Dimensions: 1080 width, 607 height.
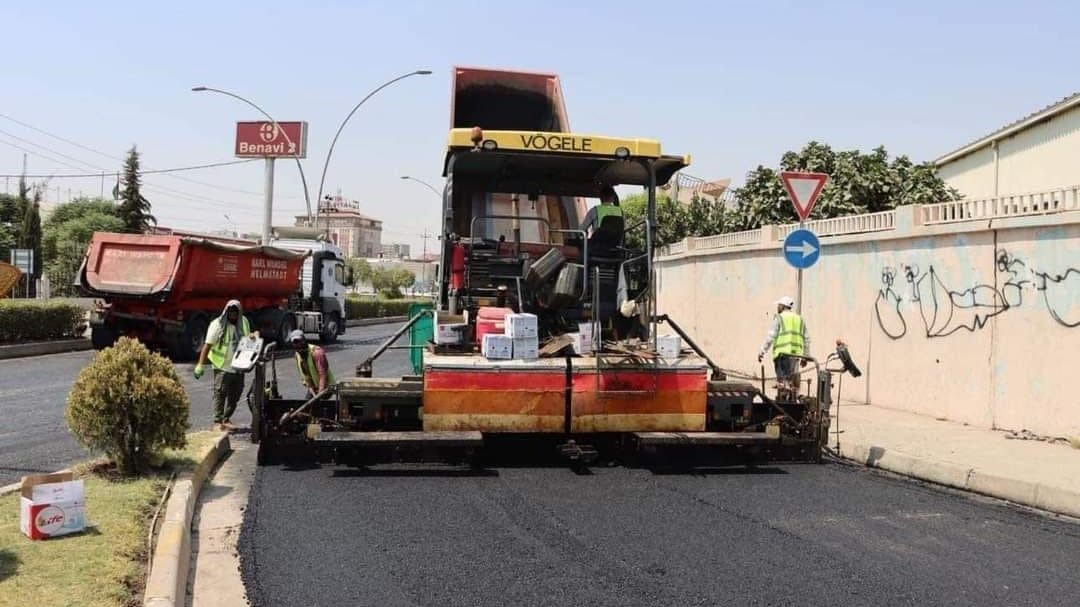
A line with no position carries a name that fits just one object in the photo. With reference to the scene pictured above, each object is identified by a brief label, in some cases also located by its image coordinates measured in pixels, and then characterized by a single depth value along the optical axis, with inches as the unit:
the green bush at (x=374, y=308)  1592.0
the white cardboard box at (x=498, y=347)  281.9
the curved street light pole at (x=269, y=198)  1205.6
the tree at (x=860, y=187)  757.9
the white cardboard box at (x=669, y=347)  296.5
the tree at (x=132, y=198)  2284.7
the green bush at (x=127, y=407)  249.3
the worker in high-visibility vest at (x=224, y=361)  362.6
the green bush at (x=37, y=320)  733.9
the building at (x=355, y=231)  5479.8
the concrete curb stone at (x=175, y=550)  161.6
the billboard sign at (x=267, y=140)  1875.0
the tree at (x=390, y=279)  3051.2
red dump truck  695.1
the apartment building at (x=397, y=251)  7092.5
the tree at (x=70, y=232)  1836.4
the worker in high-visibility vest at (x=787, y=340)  390.6
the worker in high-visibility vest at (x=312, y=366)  336.8
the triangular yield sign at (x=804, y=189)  376.2
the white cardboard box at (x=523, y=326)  283.7
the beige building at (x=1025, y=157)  792.9
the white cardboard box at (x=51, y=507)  190.4
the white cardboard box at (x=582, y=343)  291.7
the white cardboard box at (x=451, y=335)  291.7
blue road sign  375.6
